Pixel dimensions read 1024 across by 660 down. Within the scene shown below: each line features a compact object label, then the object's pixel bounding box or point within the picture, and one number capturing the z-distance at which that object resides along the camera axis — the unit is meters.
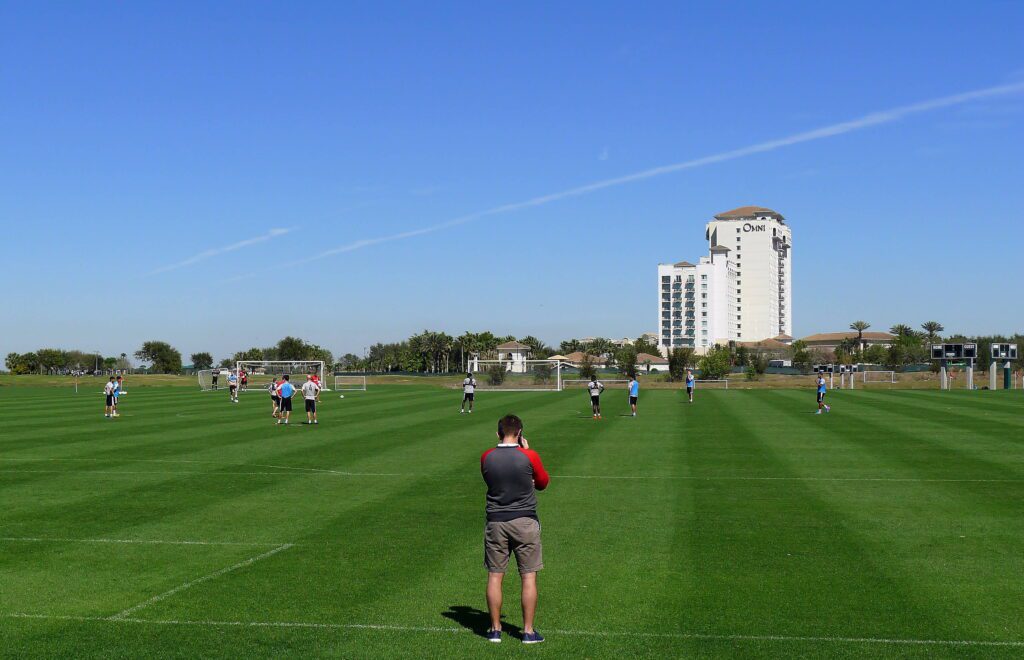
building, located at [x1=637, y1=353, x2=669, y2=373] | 187.38
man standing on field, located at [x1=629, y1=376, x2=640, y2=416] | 37.41
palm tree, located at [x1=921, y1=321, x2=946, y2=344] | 191.50
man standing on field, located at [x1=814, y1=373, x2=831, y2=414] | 38.78
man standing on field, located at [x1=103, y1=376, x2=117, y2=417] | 36.63
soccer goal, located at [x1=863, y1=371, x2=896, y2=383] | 106.50
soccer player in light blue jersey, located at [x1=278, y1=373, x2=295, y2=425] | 33.28
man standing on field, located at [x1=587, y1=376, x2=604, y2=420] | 36.16
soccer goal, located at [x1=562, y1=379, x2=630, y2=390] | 79.30
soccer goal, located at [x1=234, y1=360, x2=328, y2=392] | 84.15
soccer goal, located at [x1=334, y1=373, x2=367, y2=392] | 78.49
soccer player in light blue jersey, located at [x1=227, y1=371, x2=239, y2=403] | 51.31
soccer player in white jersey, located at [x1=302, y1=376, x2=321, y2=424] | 33.28
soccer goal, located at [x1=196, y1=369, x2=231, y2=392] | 73.88
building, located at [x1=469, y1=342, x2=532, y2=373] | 76.06
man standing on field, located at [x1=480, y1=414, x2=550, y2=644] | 8.29
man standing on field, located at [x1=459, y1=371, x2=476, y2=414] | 39.81
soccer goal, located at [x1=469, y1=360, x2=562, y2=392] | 74.31
